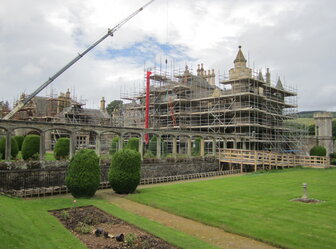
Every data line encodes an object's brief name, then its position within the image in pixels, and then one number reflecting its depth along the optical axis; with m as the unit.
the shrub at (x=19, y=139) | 36.50
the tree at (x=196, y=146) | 42.56
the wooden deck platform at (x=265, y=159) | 31.77
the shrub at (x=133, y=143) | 35.23
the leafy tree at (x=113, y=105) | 88.62
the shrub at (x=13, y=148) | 28.77
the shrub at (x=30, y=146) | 28.28
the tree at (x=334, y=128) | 77.39
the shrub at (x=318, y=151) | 41.66
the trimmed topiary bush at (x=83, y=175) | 16.92
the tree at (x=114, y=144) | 40.59
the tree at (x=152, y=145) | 39.62
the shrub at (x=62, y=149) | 29.06
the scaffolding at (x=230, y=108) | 42.78
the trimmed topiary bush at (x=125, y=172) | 18.62
